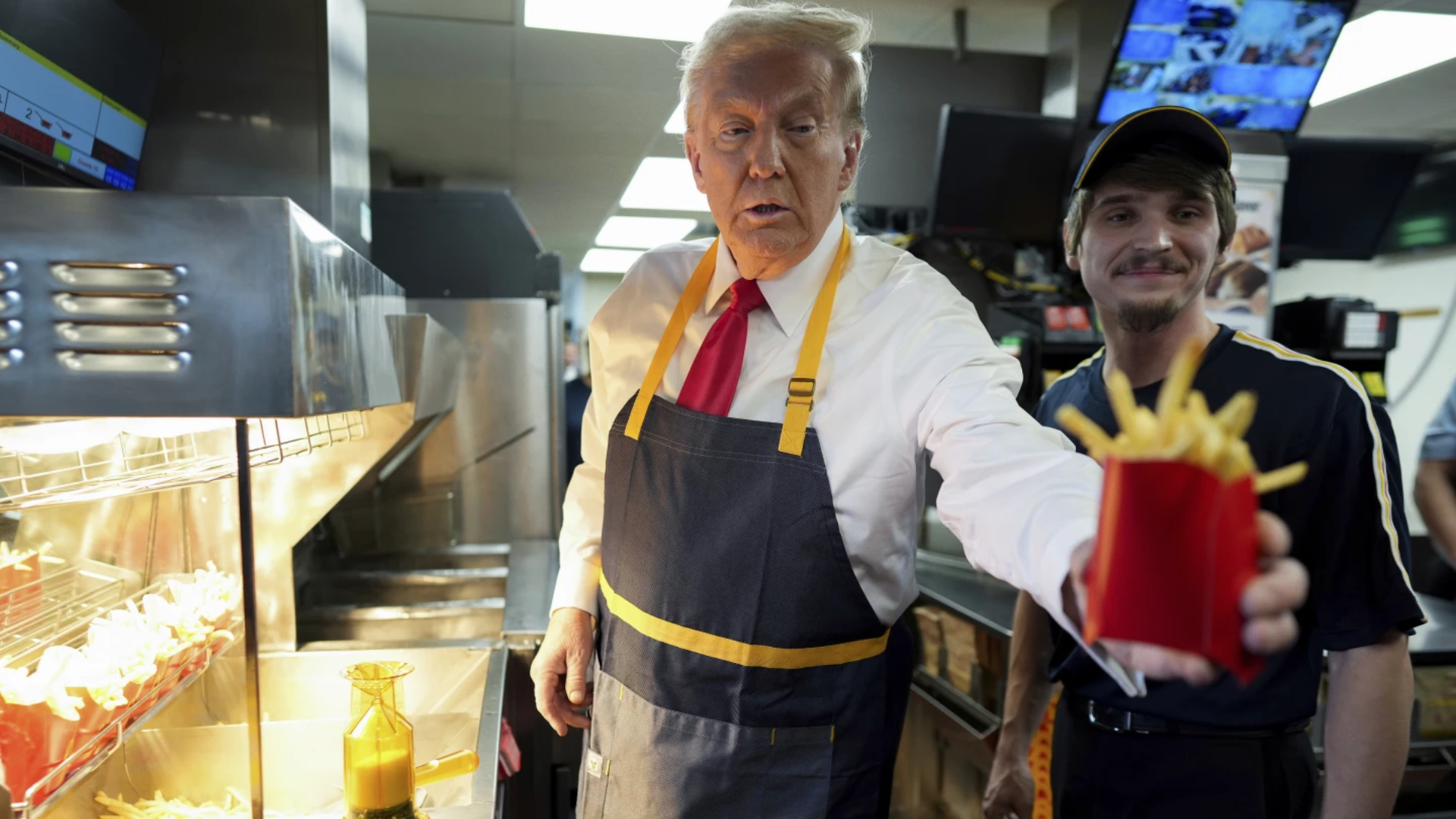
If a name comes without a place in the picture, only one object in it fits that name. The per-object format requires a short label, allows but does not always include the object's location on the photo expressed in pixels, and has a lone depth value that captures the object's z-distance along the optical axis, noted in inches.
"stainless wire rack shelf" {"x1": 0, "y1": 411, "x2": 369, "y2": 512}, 40.6
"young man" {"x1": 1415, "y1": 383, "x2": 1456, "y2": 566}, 81.6
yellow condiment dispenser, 42.4
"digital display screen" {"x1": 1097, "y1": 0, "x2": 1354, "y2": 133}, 115.2
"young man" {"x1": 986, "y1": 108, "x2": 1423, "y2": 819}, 47.6
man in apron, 45.0
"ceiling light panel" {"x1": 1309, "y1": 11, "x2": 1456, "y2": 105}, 148.0
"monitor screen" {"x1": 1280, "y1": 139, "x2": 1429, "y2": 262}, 130.4
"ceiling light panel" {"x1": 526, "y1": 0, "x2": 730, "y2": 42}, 133.8
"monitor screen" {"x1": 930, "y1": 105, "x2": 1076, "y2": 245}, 117.6
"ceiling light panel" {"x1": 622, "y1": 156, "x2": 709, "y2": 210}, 220.4
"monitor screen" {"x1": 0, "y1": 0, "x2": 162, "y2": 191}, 50.5
